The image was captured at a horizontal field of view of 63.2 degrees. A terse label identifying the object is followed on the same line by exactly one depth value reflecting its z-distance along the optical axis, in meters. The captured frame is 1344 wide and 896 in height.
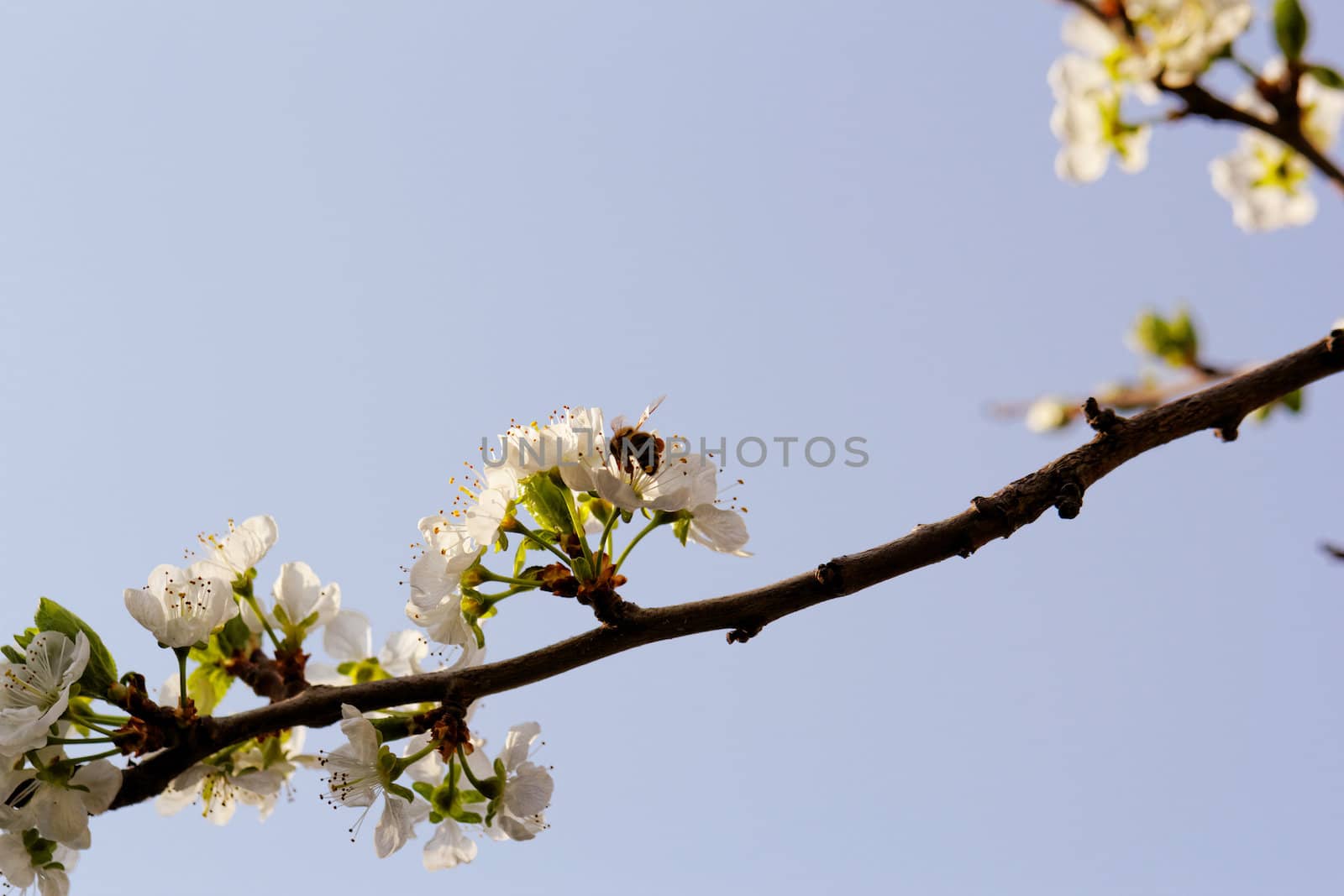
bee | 2.35
